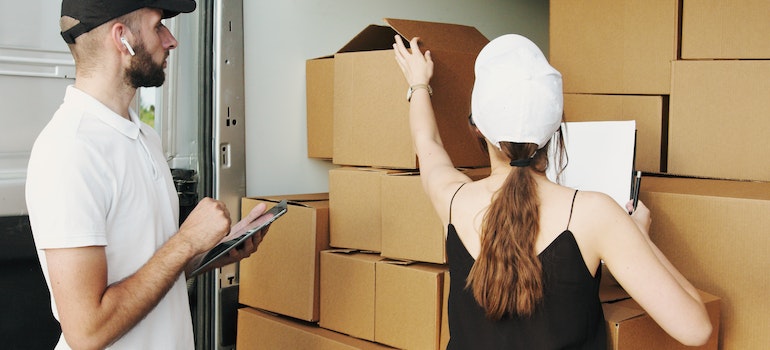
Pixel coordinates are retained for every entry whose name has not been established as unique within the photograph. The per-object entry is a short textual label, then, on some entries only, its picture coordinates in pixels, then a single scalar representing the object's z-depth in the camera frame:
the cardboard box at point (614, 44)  2.13
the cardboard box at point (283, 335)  2.12
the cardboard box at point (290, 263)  2.21
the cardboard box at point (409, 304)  1.96
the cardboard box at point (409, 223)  1.98
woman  1.34
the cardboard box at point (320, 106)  2.41
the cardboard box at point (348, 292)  2.10
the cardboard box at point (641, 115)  2.15
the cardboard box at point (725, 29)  2.00
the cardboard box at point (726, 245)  1.73
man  1.37
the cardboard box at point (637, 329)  1.57
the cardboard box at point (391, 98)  2.04
